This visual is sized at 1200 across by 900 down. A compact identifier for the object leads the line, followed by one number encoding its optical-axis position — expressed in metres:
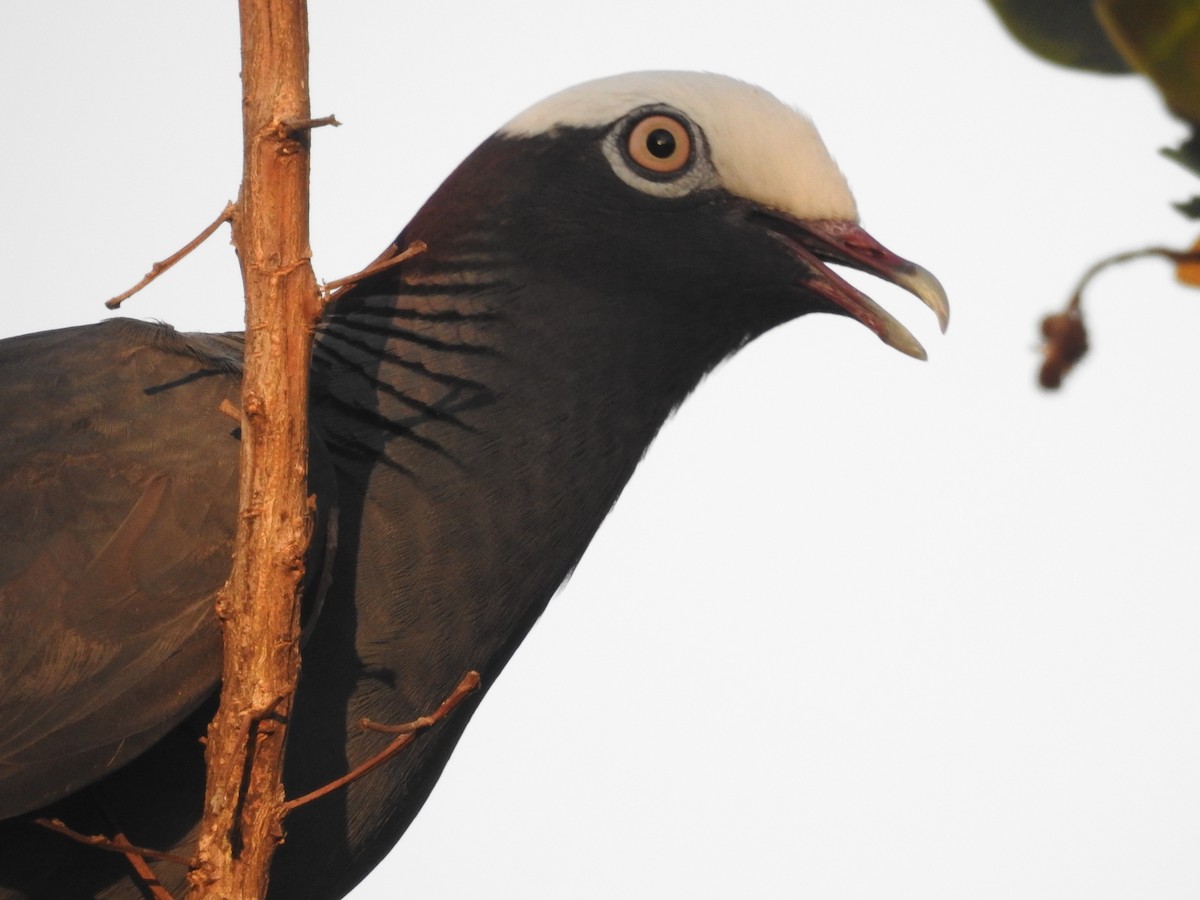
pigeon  8.20
